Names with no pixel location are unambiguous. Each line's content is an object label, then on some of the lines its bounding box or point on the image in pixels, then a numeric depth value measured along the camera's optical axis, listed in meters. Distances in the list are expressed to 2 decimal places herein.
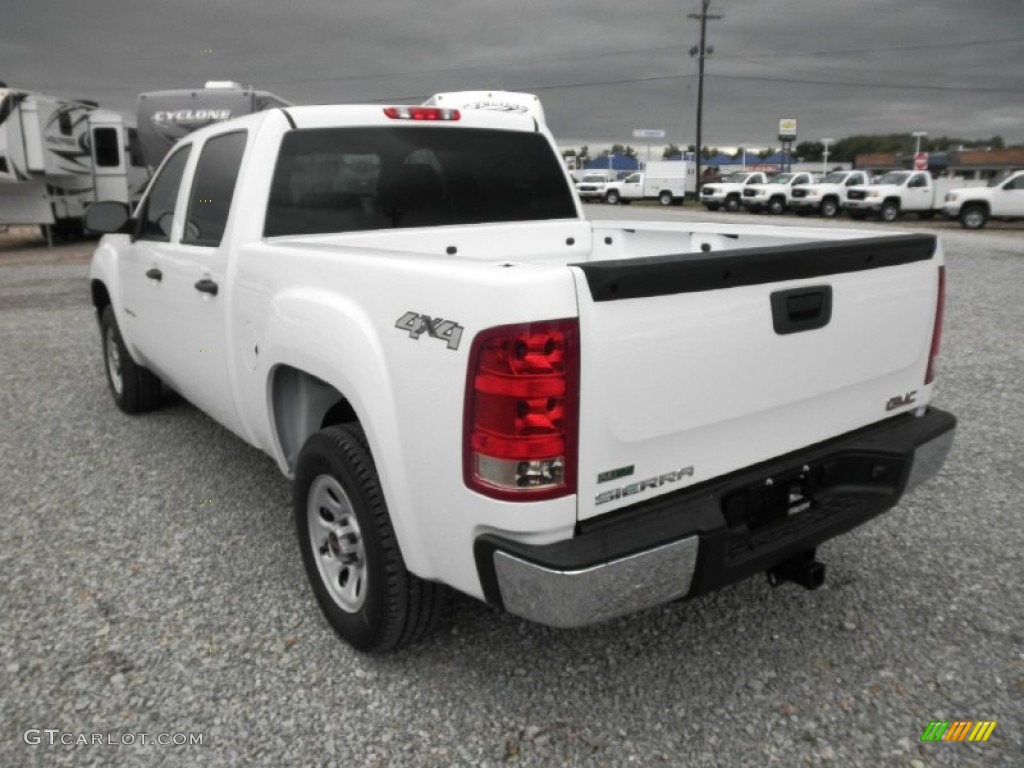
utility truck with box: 45.72
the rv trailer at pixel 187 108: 13.76
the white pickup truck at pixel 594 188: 47.66
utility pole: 48.53
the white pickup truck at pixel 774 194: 33.91
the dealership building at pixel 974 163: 80.94
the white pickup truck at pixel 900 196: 28.38
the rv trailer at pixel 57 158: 16.06
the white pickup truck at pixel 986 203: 24.11
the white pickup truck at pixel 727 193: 36.97
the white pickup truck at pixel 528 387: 2.07
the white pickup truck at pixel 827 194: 31.59
